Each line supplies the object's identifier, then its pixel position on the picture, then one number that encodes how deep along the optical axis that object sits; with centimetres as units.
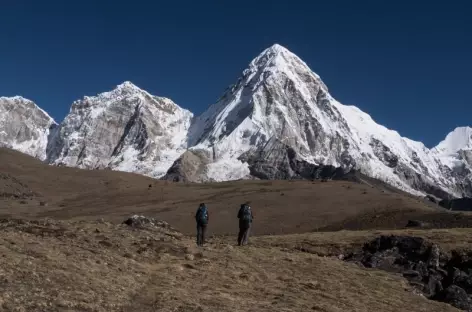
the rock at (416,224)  4254
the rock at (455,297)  2094
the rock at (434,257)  2554
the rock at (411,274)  2412
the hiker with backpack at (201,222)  2579
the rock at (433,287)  2242
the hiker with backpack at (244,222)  2750
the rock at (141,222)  2845
